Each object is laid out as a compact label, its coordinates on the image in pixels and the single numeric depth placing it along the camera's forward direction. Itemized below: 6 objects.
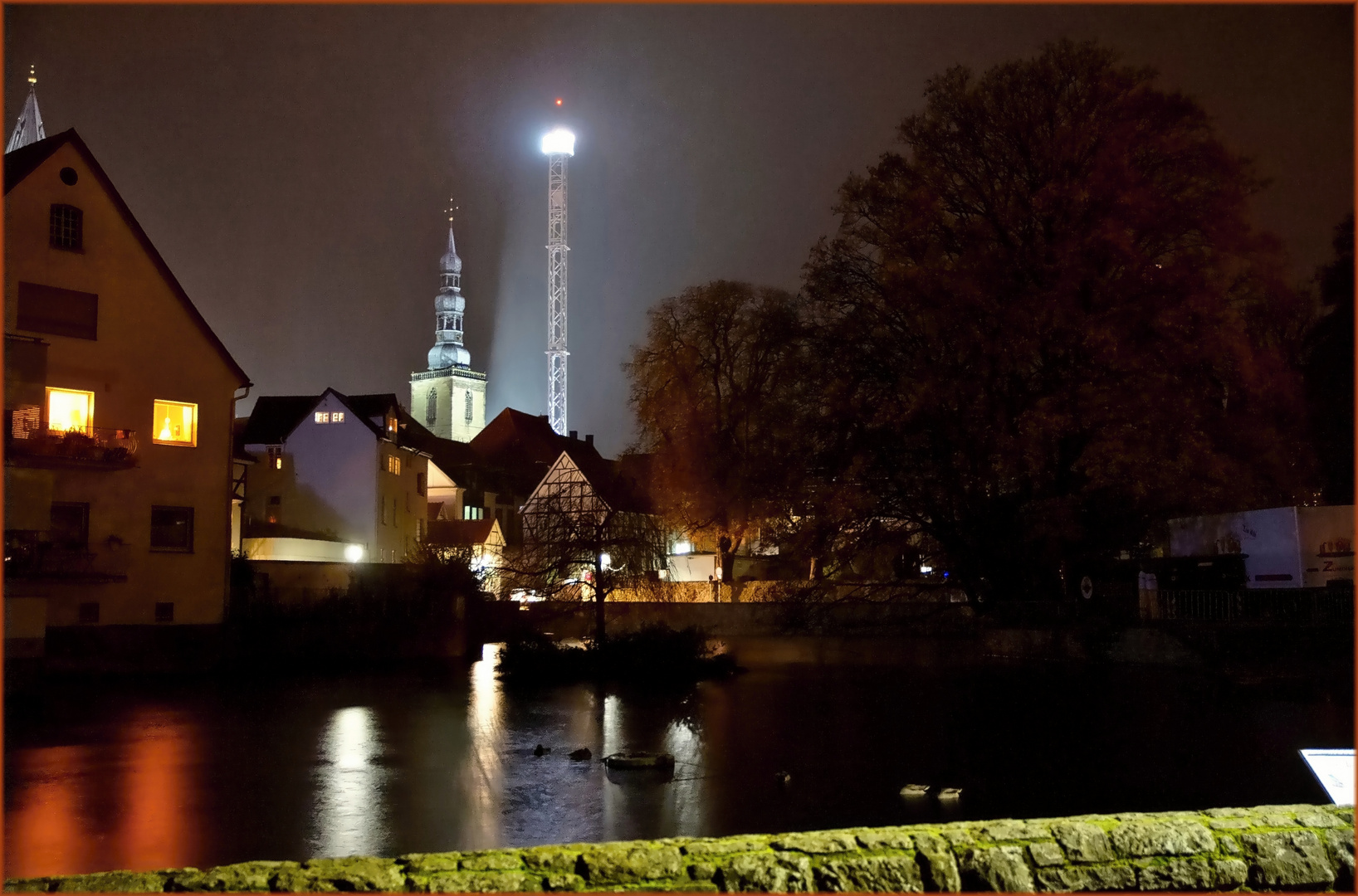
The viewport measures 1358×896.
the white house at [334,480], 56.97
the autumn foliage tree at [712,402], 53.06
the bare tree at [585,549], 31.56
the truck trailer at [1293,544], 29.64
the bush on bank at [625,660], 31.84
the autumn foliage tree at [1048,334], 30.03
